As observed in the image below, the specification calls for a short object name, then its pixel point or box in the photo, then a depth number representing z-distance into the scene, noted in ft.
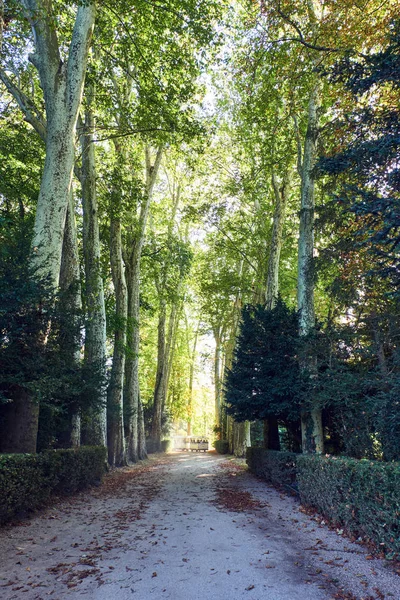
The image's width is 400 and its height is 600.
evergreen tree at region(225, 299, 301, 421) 31.71
